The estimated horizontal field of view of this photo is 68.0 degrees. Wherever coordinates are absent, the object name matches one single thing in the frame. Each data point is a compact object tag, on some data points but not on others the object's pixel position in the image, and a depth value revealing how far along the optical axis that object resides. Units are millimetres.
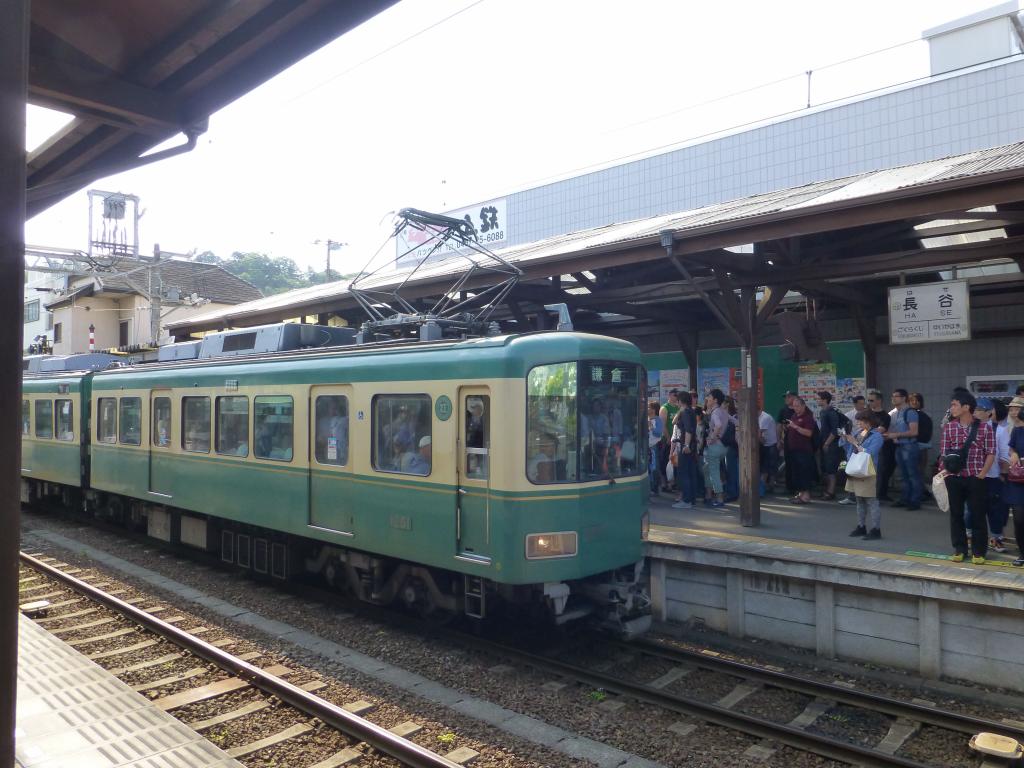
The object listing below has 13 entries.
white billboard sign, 31542
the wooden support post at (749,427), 8875
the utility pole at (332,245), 39375
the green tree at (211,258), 71969
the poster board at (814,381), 11766
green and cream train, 6203
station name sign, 8156
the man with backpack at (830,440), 10438
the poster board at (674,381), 13234
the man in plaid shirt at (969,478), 6816
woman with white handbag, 7785
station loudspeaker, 9445
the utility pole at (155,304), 23606
